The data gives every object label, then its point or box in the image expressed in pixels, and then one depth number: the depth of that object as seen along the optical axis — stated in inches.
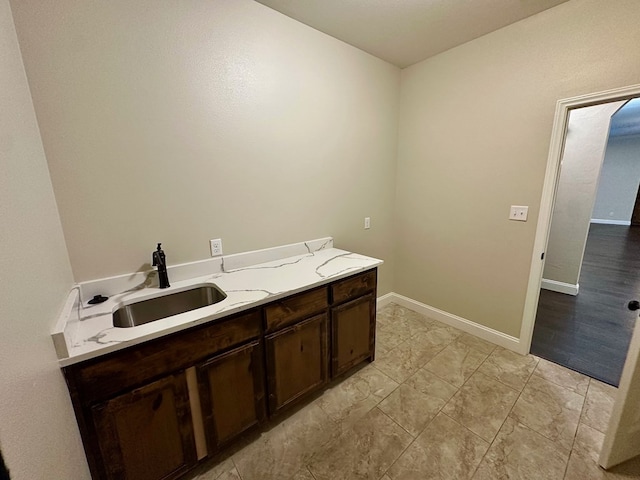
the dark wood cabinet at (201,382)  41.5
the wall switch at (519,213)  83.4
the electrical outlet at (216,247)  69.8
